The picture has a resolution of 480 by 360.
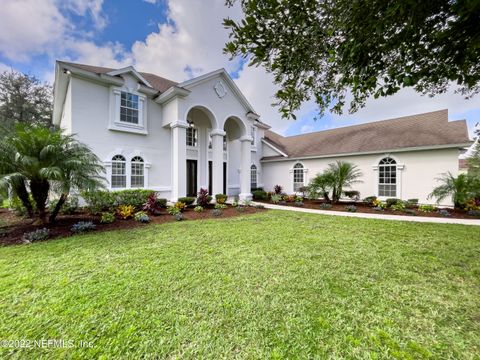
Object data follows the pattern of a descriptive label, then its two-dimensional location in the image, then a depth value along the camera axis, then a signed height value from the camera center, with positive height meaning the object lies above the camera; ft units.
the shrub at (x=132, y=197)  30.53 -2.38
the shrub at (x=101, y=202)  27.10 -2.86
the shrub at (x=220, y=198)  38.78 -3.20
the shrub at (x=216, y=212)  29.61 -4.63
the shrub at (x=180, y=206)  31.01 -3.75
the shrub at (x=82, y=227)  19.58 -4.52
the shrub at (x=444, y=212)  29.56 -4.72
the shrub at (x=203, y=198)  35.04 -2.95
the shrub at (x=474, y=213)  29.55 -4.74
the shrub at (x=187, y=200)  34.37 -3.17
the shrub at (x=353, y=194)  43.15 -2.69
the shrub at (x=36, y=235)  17.11 -4.65
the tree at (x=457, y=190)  30.76 -1.32
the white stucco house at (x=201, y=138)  32.71 +8.75
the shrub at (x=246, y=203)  37.63 -4.10
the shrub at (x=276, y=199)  44.59 -3.86
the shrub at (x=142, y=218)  24.38 -4.44
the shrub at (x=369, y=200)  40.11 -3.77
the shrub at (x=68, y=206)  26.40 -3.20
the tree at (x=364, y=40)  9.57 +7.65
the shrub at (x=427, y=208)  32.27 -4.32
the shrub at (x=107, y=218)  23.12 -4.29
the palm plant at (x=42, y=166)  17.95 +1.59
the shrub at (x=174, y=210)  28.97 -4.27
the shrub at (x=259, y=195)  50.17 -3.34
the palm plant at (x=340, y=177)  39.17 +0.94
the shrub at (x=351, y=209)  33.63 -4.63
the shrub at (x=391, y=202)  36.60 -3.77
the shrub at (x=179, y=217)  26.32 -4.67
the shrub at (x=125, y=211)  25.45 -3.86
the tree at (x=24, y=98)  71.26 +31.84
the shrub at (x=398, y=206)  33.80 -4.30
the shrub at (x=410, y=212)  30.90 -4.81
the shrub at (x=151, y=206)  28.37 -3.44
